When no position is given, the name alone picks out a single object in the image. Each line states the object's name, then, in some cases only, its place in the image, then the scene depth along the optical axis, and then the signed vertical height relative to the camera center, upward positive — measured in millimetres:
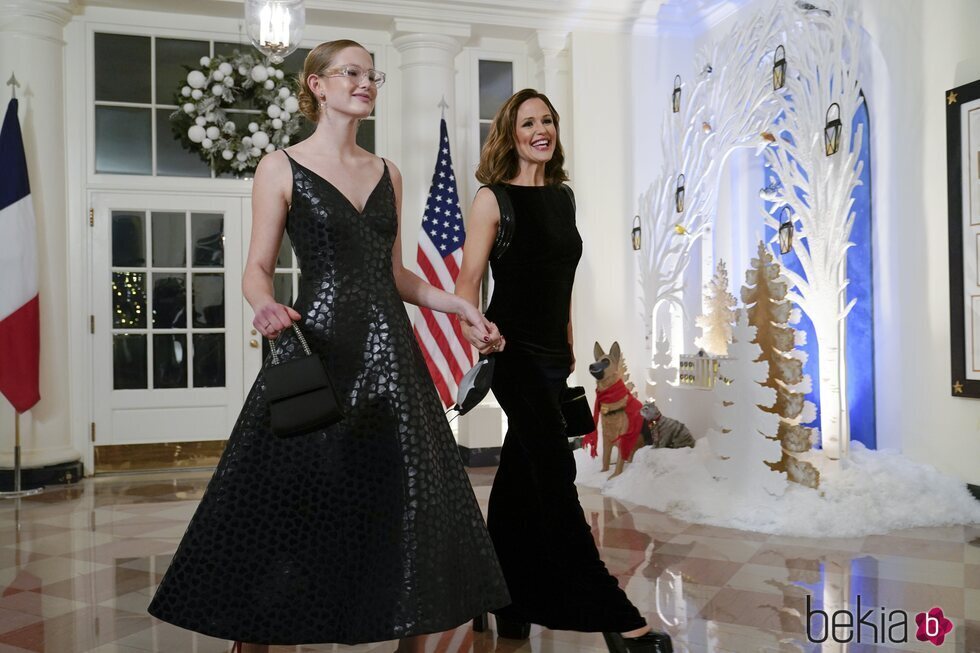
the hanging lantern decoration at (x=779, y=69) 4875 +1437
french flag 5746 +464
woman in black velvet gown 2451 -117
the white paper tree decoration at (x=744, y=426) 4457 -451
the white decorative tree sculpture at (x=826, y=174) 4676 +845
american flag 6293 +525
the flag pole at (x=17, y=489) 5602 -896
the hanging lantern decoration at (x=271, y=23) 4625 +1635
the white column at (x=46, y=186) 5945 +1070
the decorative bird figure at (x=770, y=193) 5250 +864
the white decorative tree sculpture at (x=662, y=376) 5595 -244
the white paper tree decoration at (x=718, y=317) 5242 +110
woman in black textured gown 1847 -296
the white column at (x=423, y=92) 6656 +1836
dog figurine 5434 -452
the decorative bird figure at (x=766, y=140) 5102 +1117
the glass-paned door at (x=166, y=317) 6387 +196
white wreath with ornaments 6383 +1648
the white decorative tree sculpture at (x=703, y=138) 5266 +1232
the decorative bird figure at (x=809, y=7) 4898 +2027
